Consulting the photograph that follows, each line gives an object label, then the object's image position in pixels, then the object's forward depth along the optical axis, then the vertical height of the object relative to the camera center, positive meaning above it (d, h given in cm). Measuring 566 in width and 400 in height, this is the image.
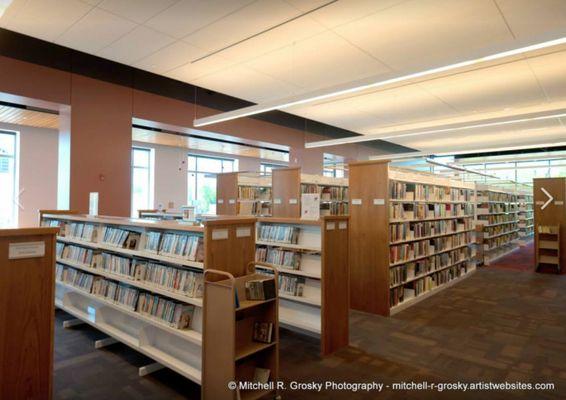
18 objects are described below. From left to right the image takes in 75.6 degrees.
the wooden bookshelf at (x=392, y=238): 509 -47
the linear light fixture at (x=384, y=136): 581 +146
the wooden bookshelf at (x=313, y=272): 378 -74
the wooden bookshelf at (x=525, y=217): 1364 -35
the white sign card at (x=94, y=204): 485 -1
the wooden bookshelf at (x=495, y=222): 930 -41
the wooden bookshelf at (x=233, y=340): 262 -103
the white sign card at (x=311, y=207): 410 -1
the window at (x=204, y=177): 1198 +93
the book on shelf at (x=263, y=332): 294 -103
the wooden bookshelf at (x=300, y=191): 718 +30
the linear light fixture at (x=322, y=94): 340 +148
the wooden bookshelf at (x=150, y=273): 300 -71
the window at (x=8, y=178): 826 +56
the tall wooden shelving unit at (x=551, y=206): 842 +6
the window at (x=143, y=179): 1066 +74
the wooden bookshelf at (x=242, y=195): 827 +24
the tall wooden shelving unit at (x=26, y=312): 204 -63
